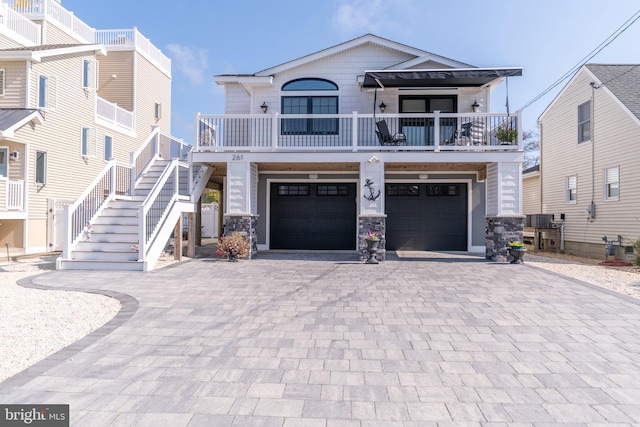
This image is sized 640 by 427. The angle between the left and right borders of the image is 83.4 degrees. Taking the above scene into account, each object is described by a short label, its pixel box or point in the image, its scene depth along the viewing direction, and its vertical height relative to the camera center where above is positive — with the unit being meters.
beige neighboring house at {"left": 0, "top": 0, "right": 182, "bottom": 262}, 11.59 +3.91
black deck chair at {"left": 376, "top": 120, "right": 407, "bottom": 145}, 9.98 +2.23
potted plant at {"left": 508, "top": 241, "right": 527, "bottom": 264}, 9.25 -0.89
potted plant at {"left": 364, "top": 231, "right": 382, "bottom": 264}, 9.32 -0.81
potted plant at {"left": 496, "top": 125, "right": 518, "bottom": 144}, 9.59 +2.21
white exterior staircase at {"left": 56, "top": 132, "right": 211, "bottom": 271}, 7.96 -0.04
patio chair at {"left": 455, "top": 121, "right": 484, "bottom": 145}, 10.09 +2.38
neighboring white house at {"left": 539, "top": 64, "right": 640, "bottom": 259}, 11.16 +2.08
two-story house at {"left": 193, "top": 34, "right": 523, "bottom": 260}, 9.75 +1.71
